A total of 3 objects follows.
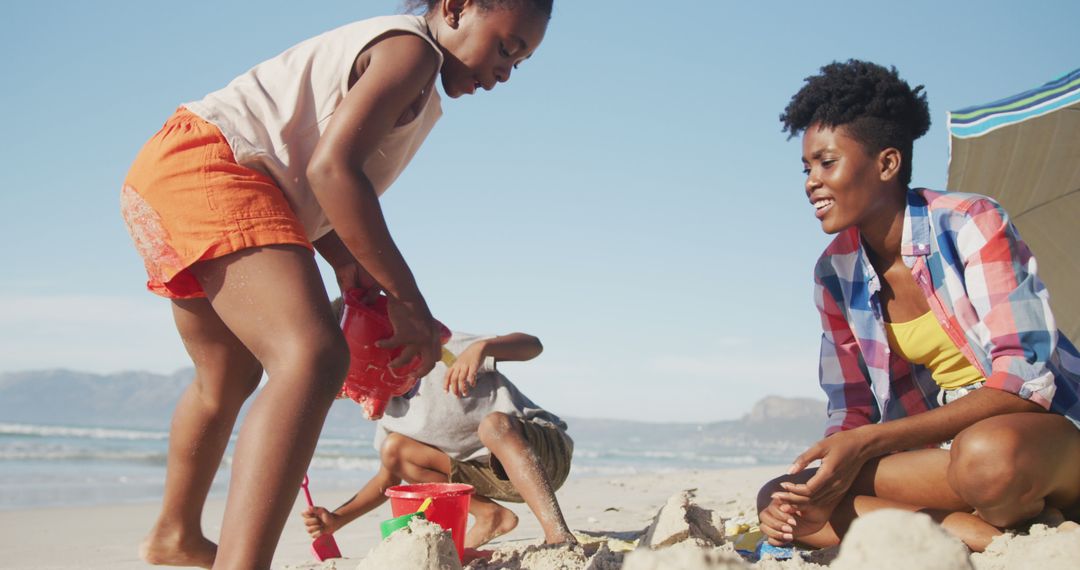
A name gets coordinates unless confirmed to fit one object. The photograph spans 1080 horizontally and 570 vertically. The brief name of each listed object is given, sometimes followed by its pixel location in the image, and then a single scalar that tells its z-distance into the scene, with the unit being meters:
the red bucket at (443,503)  2.45
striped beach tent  4.00
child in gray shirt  3.28
